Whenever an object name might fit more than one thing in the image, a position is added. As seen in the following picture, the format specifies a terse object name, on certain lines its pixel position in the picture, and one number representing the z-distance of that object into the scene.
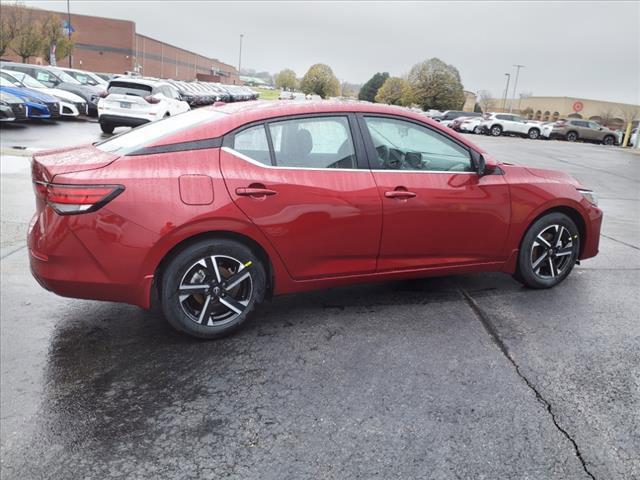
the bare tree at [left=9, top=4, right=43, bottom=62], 45.34
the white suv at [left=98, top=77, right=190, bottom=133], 15.89
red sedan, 3.29
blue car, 16.86
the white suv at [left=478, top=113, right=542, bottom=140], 36.22
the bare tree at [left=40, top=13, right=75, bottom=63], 49.41
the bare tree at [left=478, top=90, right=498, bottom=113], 106.06
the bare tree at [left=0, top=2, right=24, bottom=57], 42.44
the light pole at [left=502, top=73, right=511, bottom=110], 103.35
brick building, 73.88
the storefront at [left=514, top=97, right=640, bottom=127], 78.88
